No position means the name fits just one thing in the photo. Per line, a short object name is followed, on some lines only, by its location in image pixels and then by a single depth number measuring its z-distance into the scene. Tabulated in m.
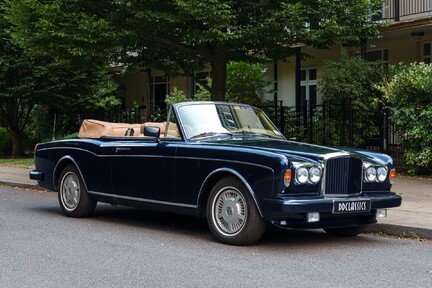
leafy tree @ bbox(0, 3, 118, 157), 22.28
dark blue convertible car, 7.50
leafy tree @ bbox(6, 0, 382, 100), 13.73
